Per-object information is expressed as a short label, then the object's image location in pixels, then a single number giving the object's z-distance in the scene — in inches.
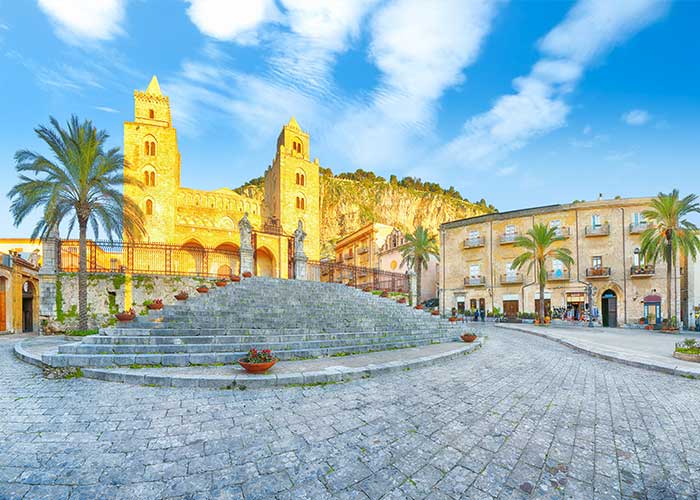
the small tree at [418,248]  1216.2
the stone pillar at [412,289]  996.3
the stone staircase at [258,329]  298.7
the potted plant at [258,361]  259.1
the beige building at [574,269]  1146.7
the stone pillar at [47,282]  600.4
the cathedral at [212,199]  1501.0
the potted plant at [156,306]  409.4
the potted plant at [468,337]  527.7
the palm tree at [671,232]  897.5
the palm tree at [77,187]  529.0
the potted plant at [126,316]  365.4
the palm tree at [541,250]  1093.9
